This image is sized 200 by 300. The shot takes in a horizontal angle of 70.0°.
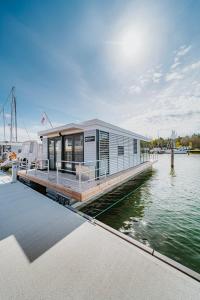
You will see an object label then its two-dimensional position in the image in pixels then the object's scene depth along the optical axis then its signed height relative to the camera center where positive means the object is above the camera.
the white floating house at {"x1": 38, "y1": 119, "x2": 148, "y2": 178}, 7.07 +0.28
